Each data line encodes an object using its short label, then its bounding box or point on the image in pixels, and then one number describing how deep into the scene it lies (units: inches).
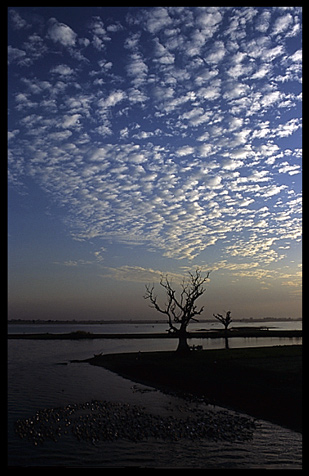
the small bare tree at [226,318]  3292.3
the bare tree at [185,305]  1951.6
